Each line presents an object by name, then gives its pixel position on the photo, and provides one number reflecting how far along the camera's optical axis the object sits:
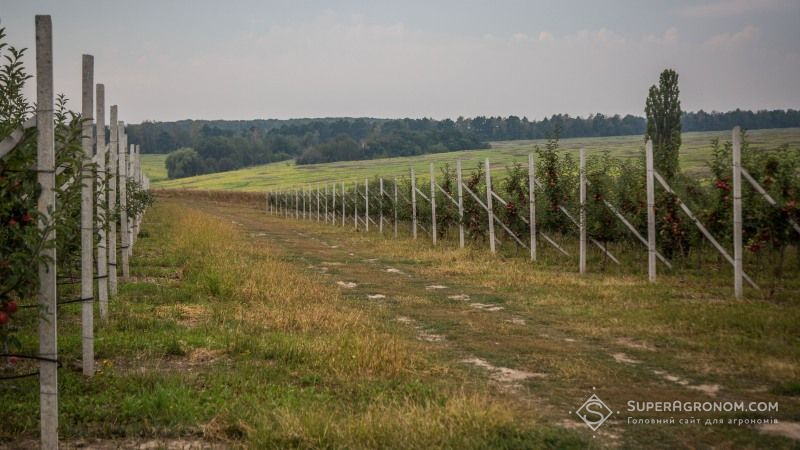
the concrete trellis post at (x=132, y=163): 23.72
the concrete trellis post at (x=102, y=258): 9.55
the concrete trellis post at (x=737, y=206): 11.94
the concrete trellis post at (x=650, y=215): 14.03
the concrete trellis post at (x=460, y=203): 21.97
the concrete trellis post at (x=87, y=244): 7.14
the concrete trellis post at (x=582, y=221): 15.79
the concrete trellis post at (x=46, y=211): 5.14
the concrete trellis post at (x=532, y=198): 18.08
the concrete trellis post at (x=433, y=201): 23.83
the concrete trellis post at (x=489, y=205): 19.86
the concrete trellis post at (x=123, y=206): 13.78
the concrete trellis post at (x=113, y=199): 10.96
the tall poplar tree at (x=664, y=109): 54.34
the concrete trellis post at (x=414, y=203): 26.02
